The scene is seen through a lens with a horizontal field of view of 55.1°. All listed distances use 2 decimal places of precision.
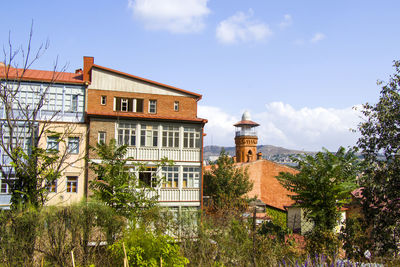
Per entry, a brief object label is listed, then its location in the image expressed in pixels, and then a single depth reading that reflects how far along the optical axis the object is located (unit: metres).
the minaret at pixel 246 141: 54.78
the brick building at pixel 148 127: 23.41
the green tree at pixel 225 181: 32.44
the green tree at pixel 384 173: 11.37
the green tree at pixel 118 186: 14.59
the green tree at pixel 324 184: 12.21
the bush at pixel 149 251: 8.39
